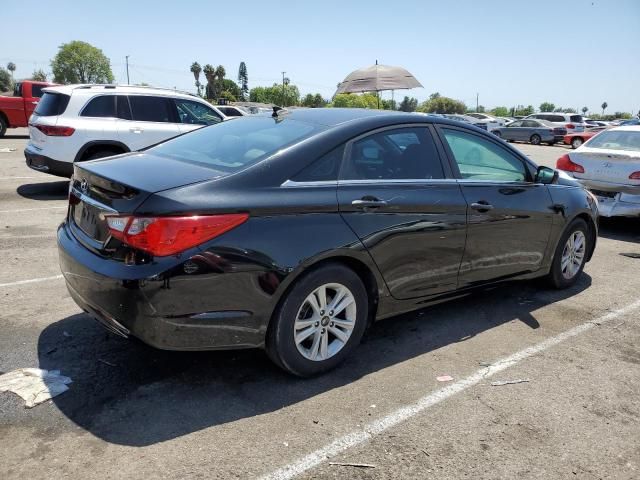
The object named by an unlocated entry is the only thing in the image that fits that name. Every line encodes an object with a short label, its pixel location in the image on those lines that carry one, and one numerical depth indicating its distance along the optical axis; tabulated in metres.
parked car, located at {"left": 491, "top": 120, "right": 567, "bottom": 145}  30.98
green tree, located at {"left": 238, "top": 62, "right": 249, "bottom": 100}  167.75
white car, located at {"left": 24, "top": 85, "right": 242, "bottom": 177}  8.54
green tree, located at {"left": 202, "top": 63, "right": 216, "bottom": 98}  122.62
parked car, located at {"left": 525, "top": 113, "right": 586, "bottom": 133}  32.03
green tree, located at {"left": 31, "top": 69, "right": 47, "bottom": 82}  113.31
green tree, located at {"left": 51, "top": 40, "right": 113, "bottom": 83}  118.81
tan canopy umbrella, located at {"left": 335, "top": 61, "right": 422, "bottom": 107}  18.50
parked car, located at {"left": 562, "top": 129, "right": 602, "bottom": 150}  29.00
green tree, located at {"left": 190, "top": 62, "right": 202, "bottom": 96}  130.50
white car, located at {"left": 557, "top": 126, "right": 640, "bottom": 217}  7.56
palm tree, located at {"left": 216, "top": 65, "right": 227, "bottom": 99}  127.94
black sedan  2.87
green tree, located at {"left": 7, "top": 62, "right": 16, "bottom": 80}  156.68
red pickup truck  18.41
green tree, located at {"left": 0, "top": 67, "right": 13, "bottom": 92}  98.14
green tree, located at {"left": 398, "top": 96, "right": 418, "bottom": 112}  121.31
